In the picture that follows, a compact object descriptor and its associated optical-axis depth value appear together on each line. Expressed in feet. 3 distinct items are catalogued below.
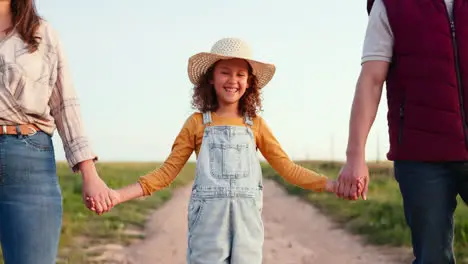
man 12.44
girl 14.55
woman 11.80
